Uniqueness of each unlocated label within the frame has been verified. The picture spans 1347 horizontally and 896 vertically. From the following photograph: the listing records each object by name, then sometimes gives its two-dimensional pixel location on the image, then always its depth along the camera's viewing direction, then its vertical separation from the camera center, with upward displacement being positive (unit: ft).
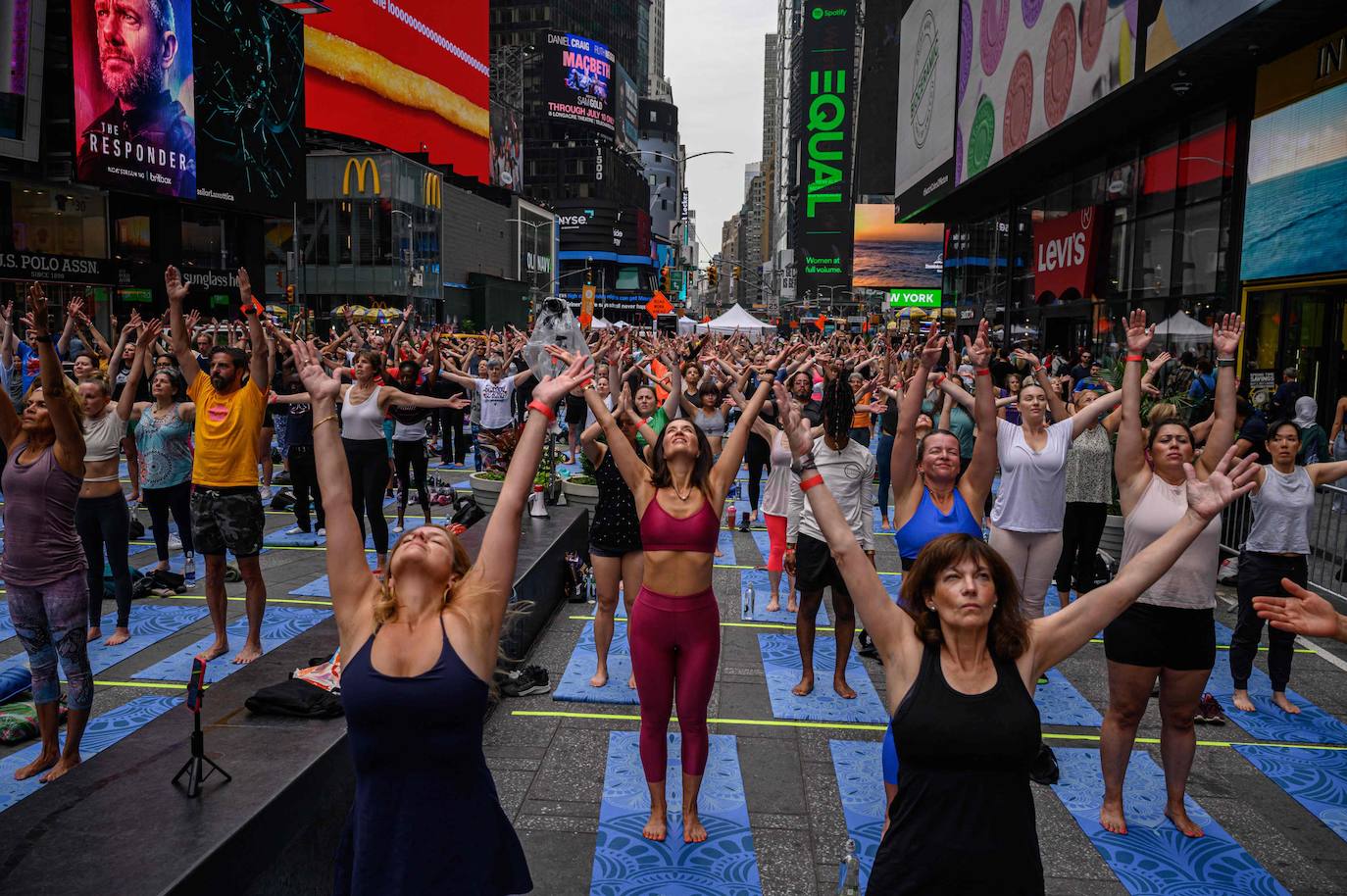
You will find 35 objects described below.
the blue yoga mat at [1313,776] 17.43 -7.95
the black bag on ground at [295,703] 14.75 -5.54
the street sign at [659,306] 95.40 +4.89
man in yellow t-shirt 22.80 -2.81
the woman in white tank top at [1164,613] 15.55 -3.99
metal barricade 29.81 -5.97
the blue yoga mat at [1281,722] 20.75 -7.89
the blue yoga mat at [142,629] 23.65 -7.89
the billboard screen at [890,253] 223.30 +25.32
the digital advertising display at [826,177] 337.31 +64.28
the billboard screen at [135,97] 103.24 +28.17
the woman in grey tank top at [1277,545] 21.11 -3.92
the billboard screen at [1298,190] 45.52 +9.23
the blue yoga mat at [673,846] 14.80 -8.17
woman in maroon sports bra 15.70 -4.24
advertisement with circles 62.23 +23.19
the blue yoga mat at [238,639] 22.98 -7.90
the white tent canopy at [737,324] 116.37 +4.15
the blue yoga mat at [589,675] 22.40 -8.04
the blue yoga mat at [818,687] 21.76 -8.07
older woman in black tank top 8.63 -3.11
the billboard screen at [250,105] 125.90 +33.62
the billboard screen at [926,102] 110.01 +32.55
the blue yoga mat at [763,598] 29.66 -8.03
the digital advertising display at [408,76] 192.24 +60.57
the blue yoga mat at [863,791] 16.12 -8.11
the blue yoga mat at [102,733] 16.85 -8.00
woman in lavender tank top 16.85 -3.95
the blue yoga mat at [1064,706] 21.81 -8.06
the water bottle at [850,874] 12.69 -7.13
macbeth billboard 396.16 +115.10
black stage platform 10.22 -5.64
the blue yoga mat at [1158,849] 14.88 -8.02
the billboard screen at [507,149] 274.98 +59.91
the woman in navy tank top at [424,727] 8.95 -3.56
